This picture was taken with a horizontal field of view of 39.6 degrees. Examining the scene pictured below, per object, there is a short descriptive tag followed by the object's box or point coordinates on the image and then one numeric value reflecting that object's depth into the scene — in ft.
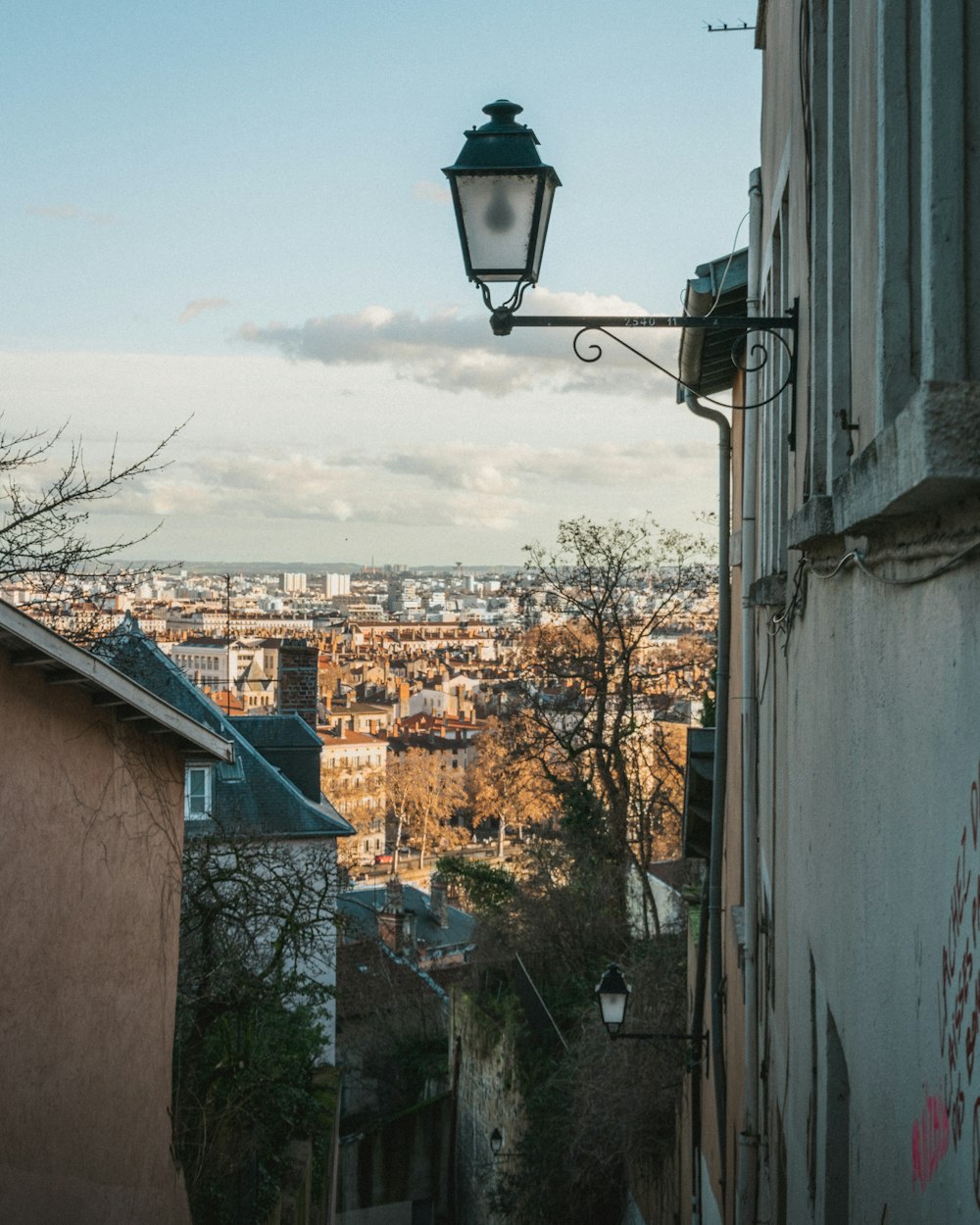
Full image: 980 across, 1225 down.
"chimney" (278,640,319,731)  81.20
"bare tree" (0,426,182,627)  41.42
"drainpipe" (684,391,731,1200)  30.96
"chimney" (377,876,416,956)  101.71
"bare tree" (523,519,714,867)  94.73
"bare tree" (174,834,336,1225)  37.47
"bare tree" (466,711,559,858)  96.17
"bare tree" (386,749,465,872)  250.78
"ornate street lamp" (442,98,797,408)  16.81
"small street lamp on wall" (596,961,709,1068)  34.22
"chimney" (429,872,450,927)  136.77
